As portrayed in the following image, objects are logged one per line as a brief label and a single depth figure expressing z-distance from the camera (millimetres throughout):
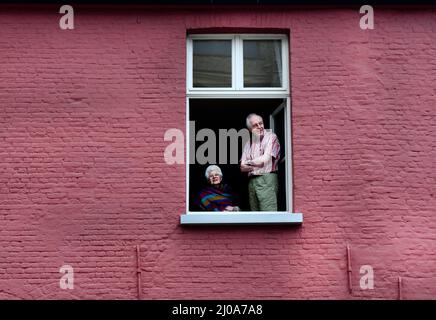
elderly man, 11883
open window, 12094
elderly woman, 11898
